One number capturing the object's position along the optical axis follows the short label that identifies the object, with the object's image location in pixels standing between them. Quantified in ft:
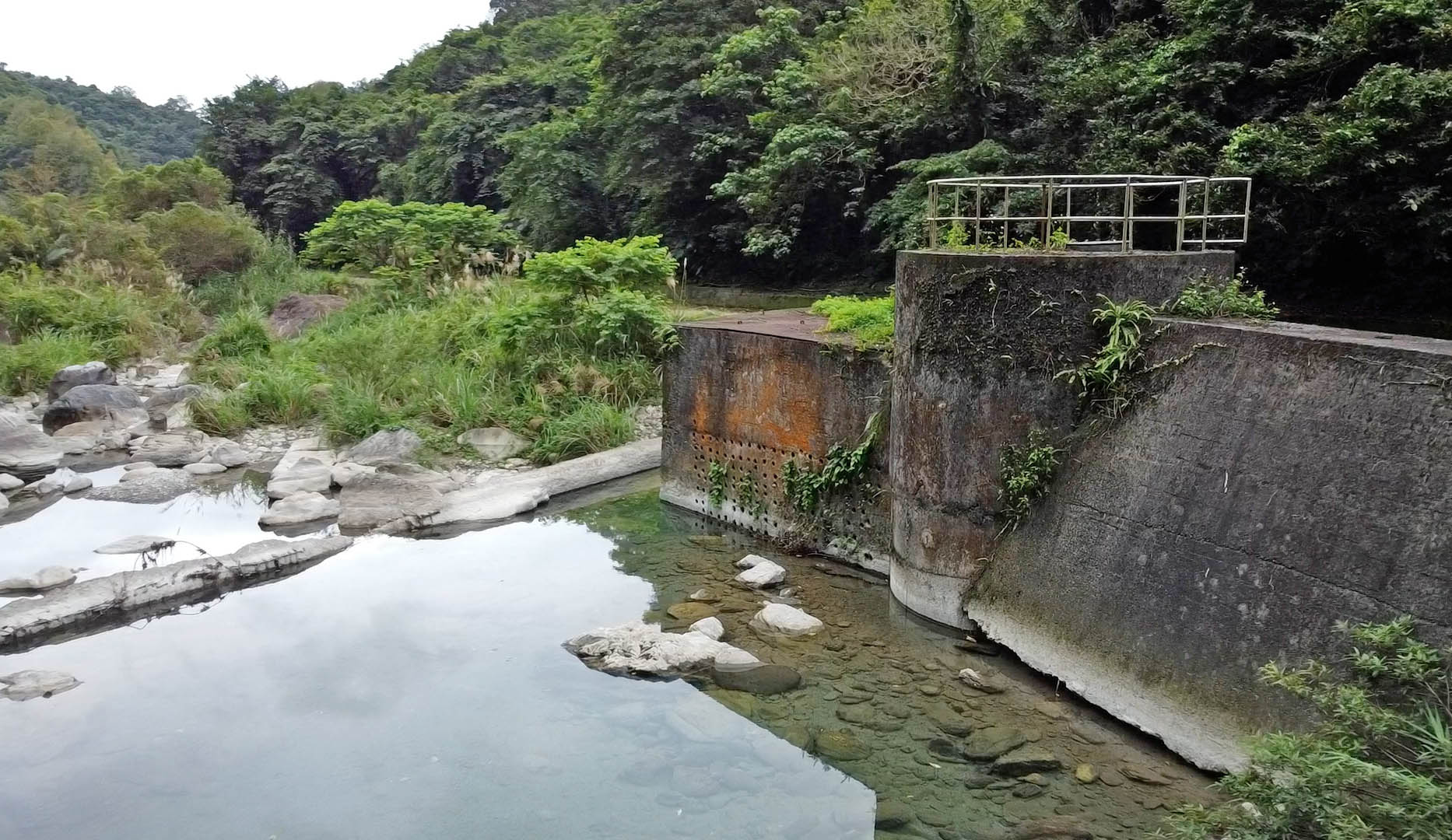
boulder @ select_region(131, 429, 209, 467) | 39.19
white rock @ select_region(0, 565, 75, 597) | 26.14
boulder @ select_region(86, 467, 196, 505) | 34.96
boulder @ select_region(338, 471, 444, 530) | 31.30
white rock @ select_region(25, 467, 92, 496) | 35.83
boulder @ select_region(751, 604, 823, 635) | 23.22
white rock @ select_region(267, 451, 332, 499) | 34.09
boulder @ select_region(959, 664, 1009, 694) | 20.29
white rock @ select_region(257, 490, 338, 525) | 31.81
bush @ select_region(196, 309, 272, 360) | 49.80
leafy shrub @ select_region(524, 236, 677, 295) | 43.65
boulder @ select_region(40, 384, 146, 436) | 43.06
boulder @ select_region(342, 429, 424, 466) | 36.78
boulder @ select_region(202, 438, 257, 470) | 38.63
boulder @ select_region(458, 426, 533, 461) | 38.01
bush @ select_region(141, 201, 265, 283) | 69.36
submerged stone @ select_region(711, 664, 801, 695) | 20.81
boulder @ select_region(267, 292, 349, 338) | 57.67
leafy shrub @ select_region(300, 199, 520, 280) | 59.31
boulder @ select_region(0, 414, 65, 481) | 37.88
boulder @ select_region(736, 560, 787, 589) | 26.00
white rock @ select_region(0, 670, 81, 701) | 20.84
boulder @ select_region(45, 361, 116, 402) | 45.96
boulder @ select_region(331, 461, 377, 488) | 34.50
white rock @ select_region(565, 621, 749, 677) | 21.70
